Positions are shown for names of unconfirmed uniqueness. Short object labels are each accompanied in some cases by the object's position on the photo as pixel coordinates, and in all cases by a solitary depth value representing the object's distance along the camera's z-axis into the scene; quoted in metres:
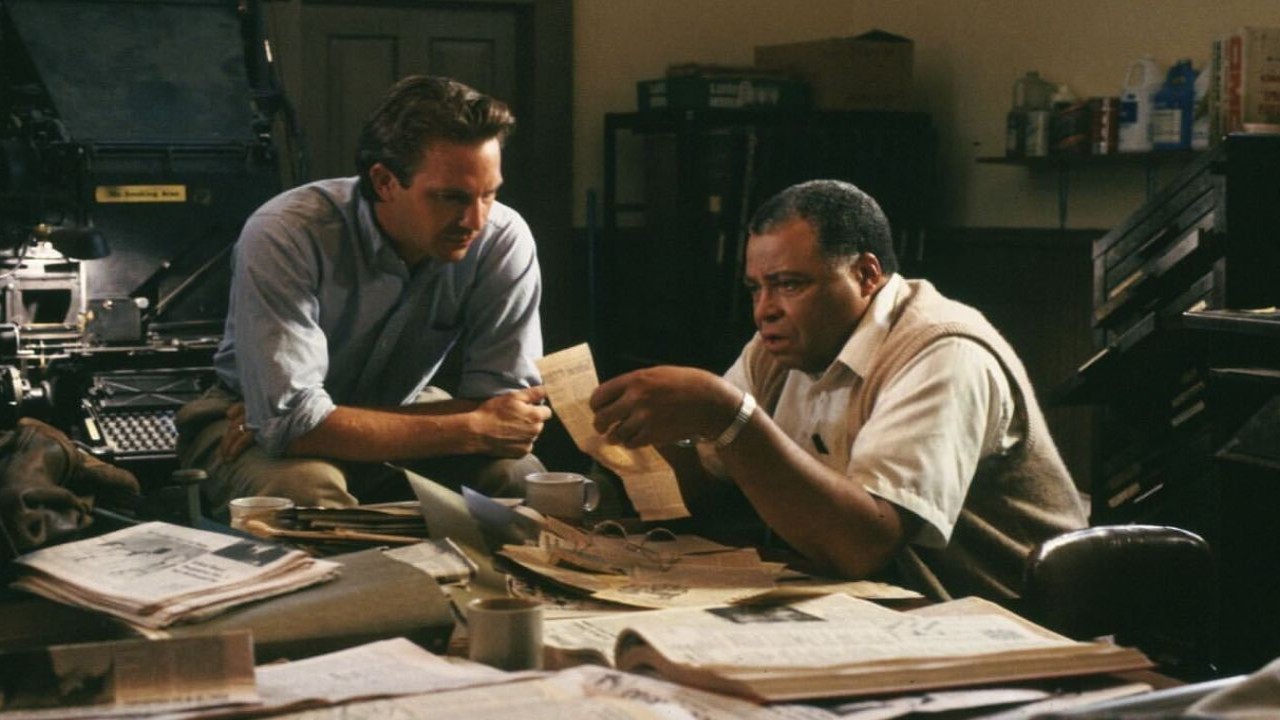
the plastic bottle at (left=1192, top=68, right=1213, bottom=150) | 4.62
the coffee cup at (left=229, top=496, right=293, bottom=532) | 1.97
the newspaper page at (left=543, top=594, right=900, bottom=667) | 1.42
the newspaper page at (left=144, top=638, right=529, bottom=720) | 1.19
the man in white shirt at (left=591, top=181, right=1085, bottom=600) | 1.94
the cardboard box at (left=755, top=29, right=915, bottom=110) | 5.97
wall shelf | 4.87
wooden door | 6.09
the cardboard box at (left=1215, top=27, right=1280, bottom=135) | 3.75
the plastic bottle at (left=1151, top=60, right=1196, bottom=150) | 4.71
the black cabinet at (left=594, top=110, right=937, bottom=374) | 5.79
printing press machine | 3.79
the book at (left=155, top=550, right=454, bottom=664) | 1.39
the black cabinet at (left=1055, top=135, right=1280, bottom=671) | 3.17
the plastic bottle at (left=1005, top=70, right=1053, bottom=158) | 5.38
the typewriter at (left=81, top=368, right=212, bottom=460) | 3.82
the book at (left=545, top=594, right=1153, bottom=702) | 1.23
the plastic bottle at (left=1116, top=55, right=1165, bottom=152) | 4.88
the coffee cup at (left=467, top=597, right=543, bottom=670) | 1.35
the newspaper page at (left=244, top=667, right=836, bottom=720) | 1.16
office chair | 1.73
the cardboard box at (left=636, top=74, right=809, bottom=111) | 5.85
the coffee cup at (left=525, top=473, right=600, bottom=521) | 2.14
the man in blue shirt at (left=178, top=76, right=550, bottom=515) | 2.75
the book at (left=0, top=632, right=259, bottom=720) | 1.16
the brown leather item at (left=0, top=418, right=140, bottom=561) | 1.62
